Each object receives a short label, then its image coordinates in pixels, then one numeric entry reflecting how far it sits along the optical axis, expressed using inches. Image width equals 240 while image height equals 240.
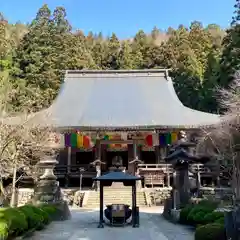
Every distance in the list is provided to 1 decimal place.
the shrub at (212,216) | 266.7
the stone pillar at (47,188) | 408.4
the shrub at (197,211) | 297.5
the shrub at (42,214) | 313.1
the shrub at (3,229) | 207.7
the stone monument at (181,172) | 385.6
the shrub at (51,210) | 368.9
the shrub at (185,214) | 331.6
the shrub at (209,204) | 334.8
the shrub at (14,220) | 230.0
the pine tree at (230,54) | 710.5
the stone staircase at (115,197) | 539.0
